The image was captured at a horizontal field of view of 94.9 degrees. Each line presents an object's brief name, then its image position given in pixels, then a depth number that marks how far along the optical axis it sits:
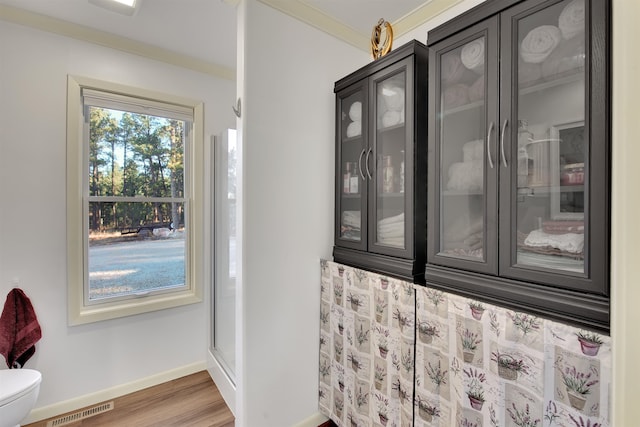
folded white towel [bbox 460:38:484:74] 1.12
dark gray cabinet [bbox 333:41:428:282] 1.35
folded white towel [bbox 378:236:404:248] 1.42
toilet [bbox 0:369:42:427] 1.46
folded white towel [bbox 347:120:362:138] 1.66
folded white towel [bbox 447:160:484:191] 1.15
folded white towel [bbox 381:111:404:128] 1.44
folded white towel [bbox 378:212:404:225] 1.42
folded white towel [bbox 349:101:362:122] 1.66
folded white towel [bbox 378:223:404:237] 1.43
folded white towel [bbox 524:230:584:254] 0.91
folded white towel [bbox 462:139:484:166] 1.15
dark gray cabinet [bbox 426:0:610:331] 0.85
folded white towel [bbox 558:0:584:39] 0.89
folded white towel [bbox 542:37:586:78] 0.90
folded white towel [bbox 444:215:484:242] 1.16
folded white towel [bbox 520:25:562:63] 0.96
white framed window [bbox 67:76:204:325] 1.99
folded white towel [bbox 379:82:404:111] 1.43
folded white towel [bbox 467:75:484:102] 1.13
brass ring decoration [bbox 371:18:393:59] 1.54
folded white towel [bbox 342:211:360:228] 1.69
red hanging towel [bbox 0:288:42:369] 1.73
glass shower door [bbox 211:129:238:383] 2.07
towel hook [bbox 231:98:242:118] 1.51
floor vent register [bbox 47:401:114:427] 1.84
